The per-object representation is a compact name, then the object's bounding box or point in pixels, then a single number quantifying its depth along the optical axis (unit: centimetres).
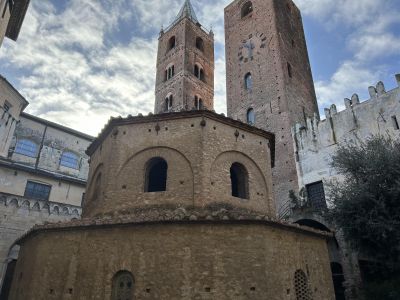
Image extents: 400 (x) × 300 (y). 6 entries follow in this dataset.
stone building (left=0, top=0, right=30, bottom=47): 1138
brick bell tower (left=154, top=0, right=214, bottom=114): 3184
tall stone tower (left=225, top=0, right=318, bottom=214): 2142
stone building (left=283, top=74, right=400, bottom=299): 1591
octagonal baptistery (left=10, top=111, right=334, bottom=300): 851
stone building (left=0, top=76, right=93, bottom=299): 1961
